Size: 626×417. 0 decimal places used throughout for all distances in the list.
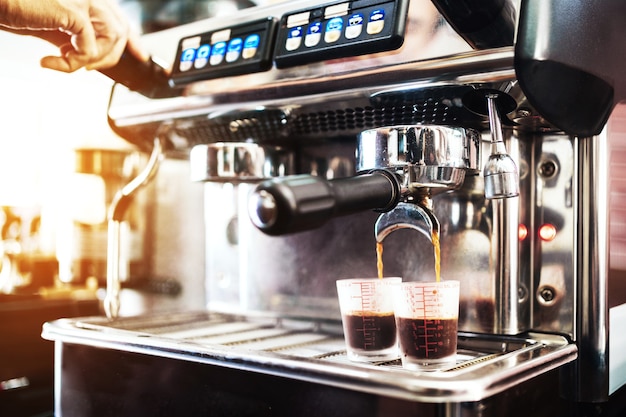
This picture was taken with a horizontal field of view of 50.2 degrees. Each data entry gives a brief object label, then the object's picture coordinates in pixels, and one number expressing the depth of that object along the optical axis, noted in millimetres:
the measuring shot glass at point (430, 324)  633
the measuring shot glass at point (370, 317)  700
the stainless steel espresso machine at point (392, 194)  605
